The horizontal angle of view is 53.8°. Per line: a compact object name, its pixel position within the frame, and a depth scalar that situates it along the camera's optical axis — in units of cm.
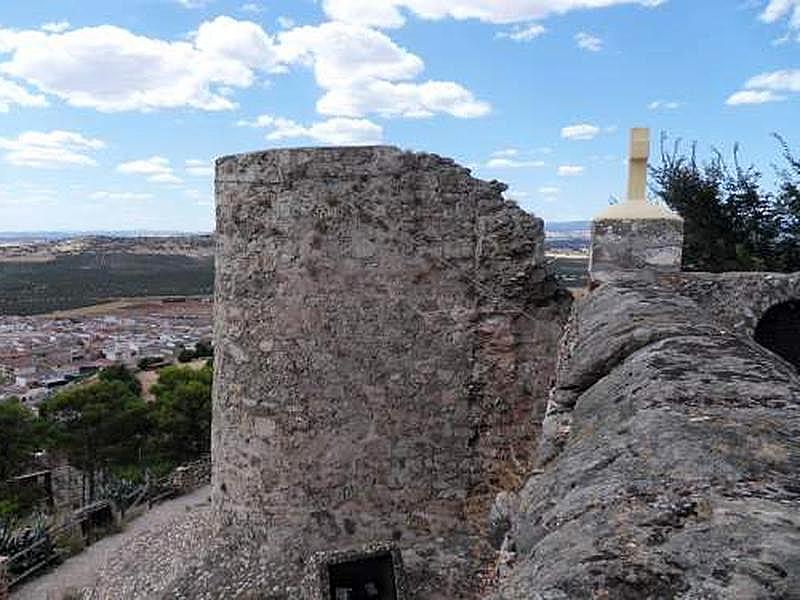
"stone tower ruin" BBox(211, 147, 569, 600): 618
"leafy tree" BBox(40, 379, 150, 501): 2283
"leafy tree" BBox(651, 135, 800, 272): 1232
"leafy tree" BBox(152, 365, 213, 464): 2303
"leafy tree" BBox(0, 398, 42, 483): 2217
